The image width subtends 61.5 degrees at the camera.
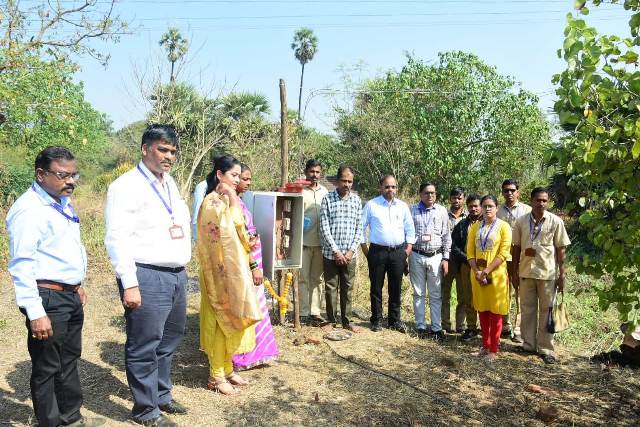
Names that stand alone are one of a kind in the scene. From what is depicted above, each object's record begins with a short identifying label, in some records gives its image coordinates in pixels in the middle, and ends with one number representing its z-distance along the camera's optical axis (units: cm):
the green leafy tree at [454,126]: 1870
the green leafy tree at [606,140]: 237
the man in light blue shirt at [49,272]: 315
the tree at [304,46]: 3625
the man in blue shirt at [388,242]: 628
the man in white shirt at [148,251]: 345
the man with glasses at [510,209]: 606
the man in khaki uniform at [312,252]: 644
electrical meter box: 573
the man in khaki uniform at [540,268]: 562
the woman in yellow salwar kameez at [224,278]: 418
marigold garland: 570
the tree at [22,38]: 778
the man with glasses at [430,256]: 630
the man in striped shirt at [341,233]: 620
